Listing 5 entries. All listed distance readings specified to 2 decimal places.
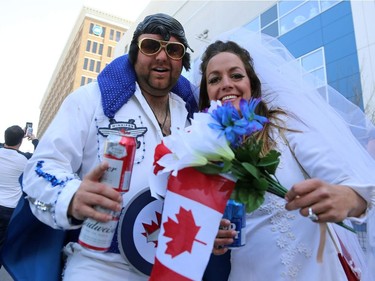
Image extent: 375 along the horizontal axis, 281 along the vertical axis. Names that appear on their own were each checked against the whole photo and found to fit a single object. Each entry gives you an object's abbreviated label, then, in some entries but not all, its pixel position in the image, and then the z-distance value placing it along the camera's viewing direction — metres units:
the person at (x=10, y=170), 3.53
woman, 1.00
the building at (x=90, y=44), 47.16
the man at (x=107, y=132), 1.10
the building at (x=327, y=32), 8.28
